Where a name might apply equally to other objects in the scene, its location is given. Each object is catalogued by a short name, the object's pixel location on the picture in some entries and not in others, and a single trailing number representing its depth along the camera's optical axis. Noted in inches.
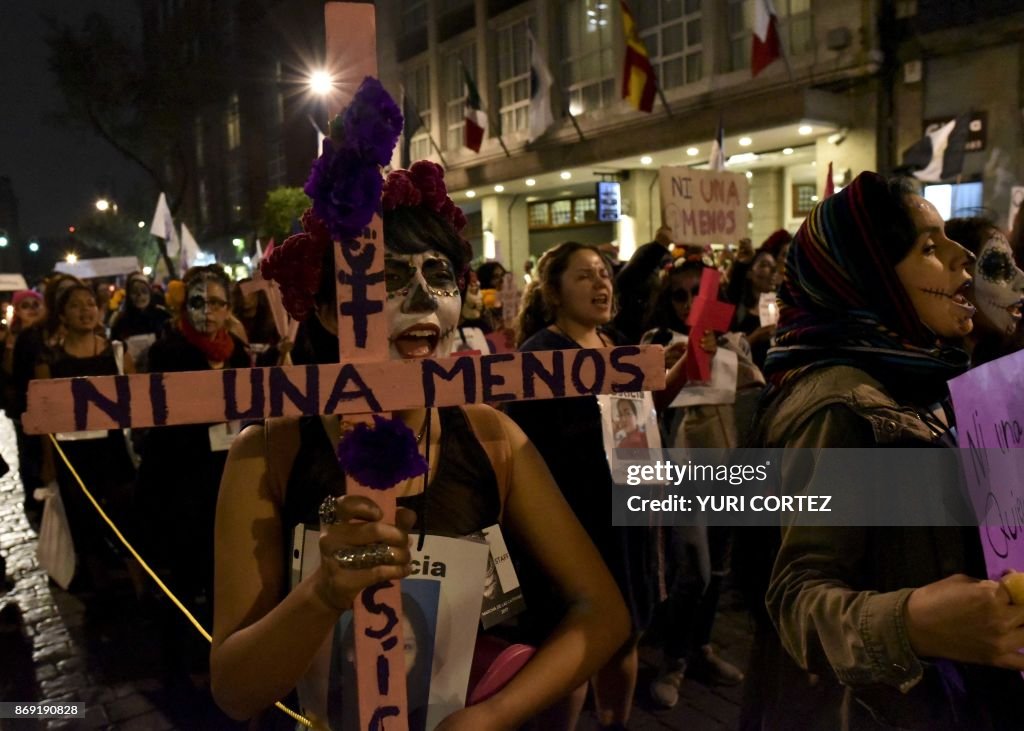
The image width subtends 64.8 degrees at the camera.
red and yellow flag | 544.7
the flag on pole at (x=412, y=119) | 802.5
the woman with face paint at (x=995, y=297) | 102.6
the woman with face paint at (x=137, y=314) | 345.7
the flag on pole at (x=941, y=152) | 438.3
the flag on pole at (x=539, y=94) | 667.4
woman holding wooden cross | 57.7
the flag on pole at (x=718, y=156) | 364.5
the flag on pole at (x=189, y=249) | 583.5
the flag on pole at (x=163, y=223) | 571.8
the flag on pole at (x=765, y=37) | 521.3
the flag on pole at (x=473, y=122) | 689.0
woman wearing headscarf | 54.4
